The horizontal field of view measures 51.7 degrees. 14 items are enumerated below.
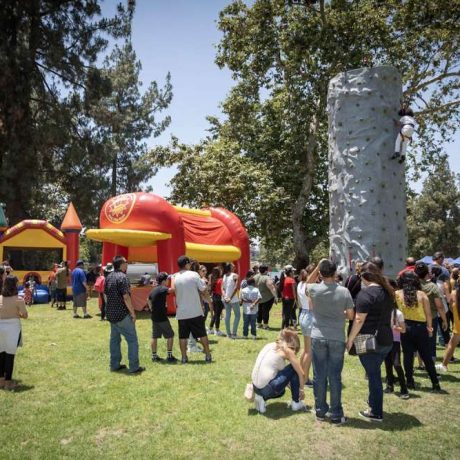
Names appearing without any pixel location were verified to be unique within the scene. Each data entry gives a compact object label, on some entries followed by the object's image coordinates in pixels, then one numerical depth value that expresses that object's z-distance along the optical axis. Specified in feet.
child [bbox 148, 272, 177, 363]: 26.63
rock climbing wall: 32.45
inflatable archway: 45.34
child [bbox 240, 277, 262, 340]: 33.40
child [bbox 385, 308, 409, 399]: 19.53
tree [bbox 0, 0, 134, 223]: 79.71
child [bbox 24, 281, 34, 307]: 58.88
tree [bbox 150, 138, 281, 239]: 76.07
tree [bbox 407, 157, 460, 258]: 140.77
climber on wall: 32.12
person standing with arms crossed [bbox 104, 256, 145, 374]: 23.50
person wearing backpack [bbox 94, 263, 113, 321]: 42.61
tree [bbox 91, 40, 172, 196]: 117.70
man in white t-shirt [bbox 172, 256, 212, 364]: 25.27
